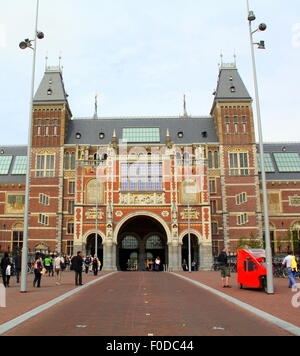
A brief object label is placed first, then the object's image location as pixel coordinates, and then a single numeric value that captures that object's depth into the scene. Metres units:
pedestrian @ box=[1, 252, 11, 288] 19.61
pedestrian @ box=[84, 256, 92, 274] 35.31
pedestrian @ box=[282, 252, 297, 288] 17.28
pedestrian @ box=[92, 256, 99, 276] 31.67
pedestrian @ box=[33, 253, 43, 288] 19.52
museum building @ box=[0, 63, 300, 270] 47.41
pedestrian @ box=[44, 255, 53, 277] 28.85
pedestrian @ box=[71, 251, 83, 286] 20.27
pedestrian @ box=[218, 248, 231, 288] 19.12
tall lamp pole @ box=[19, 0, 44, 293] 17.14
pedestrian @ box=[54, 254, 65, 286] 24.38
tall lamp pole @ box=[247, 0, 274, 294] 15.91
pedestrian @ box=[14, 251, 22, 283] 22.42
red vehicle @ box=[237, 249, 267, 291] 17.09
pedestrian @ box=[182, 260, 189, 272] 45.46
